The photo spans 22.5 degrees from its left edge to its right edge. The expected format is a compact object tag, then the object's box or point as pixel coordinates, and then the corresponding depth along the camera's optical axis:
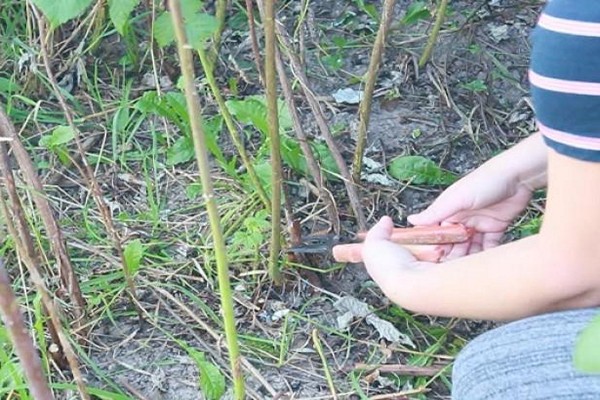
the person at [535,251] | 1.18
